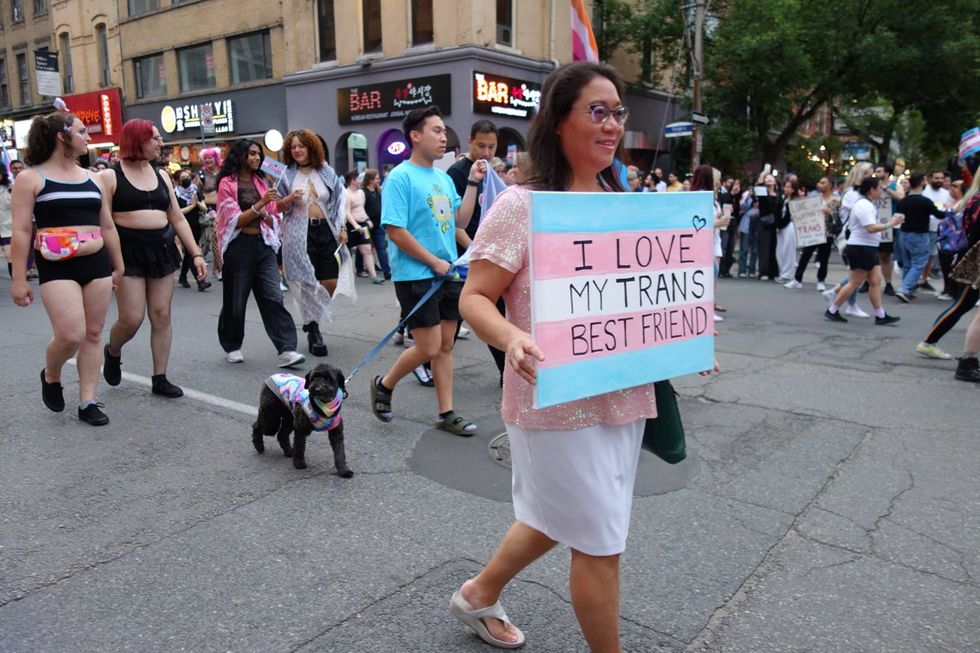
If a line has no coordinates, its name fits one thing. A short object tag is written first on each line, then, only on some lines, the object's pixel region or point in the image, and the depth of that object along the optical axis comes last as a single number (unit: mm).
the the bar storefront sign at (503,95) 20055
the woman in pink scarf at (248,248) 6105
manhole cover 4203
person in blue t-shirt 4531
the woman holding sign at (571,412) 2012
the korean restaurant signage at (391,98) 20412
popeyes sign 29047
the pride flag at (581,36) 6063
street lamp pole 18812
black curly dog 3811
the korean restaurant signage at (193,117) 25219
